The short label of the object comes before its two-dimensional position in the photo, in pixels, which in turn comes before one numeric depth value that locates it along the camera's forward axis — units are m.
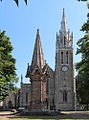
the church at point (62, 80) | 34.13
